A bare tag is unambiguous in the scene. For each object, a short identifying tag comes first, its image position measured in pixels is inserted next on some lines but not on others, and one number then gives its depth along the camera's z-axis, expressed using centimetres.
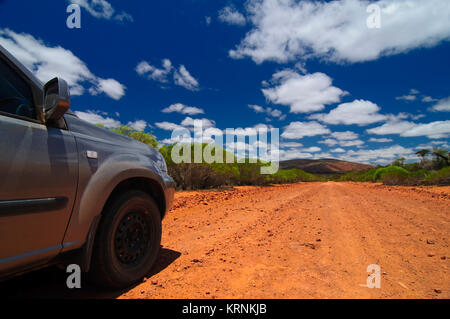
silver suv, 157
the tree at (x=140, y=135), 1661
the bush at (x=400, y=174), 2467
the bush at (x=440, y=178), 1704
